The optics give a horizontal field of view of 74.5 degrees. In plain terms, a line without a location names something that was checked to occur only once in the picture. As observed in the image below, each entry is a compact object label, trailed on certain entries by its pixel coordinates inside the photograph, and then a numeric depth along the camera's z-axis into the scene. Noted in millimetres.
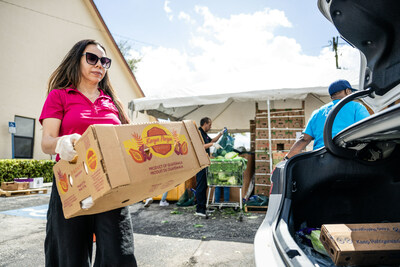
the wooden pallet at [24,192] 8047
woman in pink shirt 1534
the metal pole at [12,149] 10523
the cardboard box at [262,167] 6709
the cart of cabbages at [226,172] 5355
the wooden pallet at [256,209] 5824
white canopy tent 6398
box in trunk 1167
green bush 9250
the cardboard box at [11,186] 8352
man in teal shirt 2971
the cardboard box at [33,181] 8849
